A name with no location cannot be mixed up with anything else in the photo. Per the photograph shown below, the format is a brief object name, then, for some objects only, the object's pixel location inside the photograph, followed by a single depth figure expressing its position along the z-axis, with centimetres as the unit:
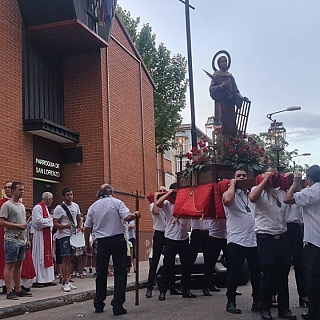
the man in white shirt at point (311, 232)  631
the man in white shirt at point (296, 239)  732
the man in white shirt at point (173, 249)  897
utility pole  1448
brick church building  1320
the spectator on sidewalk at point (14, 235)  898
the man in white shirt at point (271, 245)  650
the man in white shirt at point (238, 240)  716
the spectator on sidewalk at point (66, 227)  1020
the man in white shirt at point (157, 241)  947
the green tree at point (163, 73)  2528
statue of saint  947
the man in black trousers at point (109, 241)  785
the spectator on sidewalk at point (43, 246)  1066
